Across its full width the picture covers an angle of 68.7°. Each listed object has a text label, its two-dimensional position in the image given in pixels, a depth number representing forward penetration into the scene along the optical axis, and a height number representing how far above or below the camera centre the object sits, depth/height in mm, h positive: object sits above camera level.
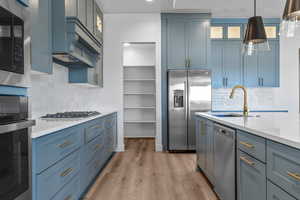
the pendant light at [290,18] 1342 +540
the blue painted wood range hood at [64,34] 2346 +722
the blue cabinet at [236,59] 4914 +900
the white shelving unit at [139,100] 6152 -24
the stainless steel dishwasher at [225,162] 1867 -590
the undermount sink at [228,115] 2877 -210
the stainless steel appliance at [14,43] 1067 +293
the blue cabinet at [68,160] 1418 -534
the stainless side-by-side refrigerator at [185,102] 4352 -58
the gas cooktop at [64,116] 2367 -189
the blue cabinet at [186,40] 4562 +1231
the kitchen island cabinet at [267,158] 1070 -352
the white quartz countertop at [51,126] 1397 -209
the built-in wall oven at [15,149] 1054 -258
